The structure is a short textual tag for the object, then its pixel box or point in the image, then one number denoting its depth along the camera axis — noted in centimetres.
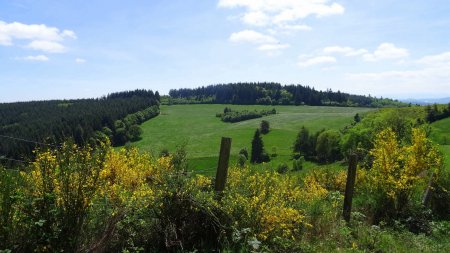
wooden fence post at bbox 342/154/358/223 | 959
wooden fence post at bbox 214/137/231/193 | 750
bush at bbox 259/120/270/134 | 12840
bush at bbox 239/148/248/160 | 10112
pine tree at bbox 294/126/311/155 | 10400
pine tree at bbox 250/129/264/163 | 10112
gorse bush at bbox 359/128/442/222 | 1075
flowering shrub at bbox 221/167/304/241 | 686
